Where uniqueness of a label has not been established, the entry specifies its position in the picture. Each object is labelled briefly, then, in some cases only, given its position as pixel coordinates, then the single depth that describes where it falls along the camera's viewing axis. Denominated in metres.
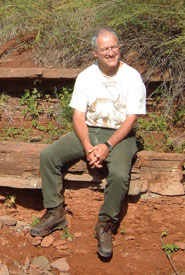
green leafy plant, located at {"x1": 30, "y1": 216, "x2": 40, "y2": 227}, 4.49
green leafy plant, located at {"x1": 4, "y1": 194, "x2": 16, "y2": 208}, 4.66
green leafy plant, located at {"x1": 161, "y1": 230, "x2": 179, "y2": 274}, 4.20
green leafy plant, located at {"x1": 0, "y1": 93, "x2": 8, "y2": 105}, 5.72
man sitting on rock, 4.00
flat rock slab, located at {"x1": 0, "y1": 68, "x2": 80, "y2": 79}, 5.37
